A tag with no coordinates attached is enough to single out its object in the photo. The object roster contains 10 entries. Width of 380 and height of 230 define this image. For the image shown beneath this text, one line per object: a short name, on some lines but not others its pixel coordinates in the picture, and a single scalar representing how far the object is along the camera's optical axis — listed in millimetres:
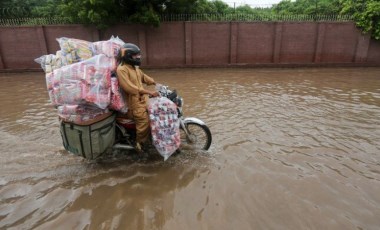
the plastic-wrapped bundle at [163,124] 3900
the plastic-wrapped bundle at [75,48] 3650
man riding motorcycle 3758
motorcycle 4098
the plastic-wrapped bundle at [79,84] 3309
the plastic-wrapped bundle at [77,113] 3389
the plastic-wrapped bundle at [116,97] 3678
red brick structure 15594
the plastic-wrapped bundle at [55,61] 3578
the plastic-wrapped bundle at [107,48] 3846
